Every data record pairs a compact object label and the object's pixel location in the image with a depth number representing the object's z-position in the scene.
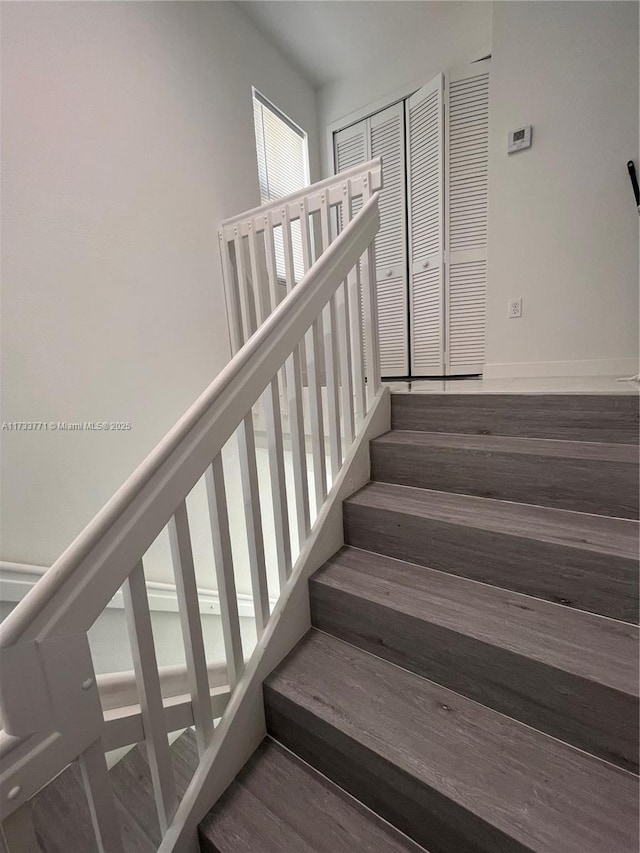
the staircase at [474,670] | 0.73
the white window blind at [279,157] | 2.99
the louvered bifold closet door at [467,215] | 2.75
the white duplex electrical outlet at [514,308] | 2.61
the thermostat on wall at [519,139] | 2.40
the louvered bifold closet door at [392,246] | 3.21
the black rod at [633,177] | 2.07
